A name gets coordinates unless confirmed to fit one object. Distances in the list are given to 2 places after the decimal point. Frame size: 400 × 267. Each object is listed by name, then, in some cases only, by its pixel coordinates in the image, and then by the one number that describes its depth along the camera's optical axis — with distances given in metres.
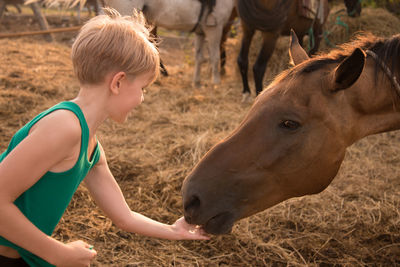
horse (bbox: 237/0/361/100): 4.84
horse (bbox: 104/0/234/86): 4.98
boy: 1.12
